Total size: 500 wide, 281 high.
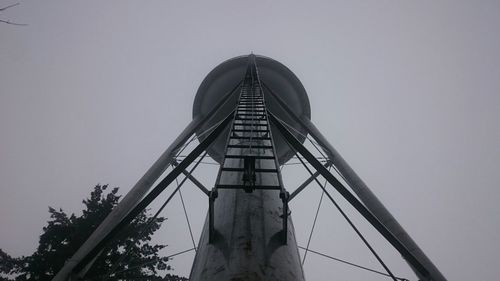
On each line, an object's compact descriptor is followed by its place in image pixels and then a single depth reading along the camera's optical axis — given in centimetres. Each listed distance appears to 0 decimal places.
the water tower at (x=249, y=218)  343
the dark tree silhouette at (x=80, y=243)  894
